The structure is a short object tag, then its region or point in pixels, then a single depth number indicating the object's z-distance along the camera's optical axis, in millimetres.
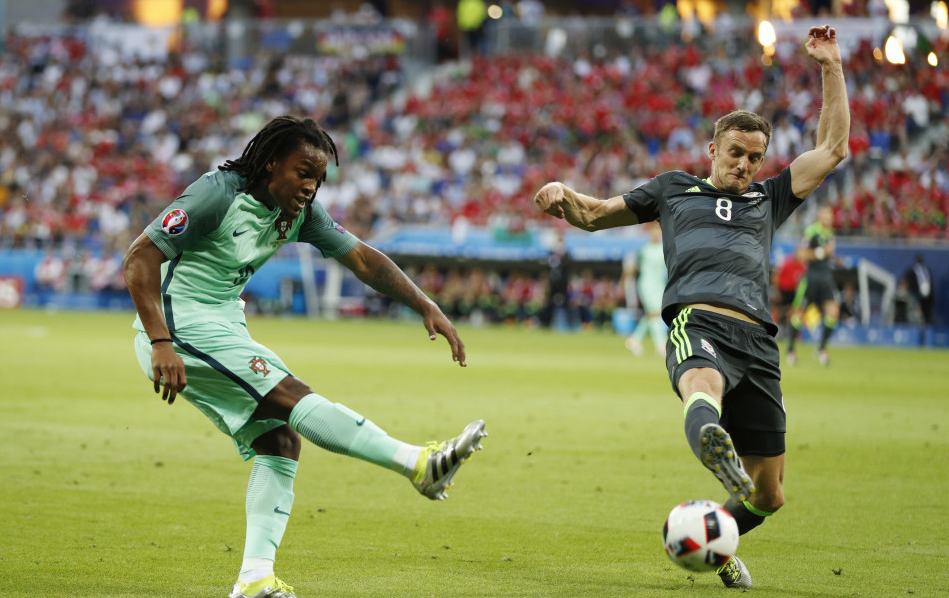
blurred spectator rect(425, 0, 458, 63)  45031
